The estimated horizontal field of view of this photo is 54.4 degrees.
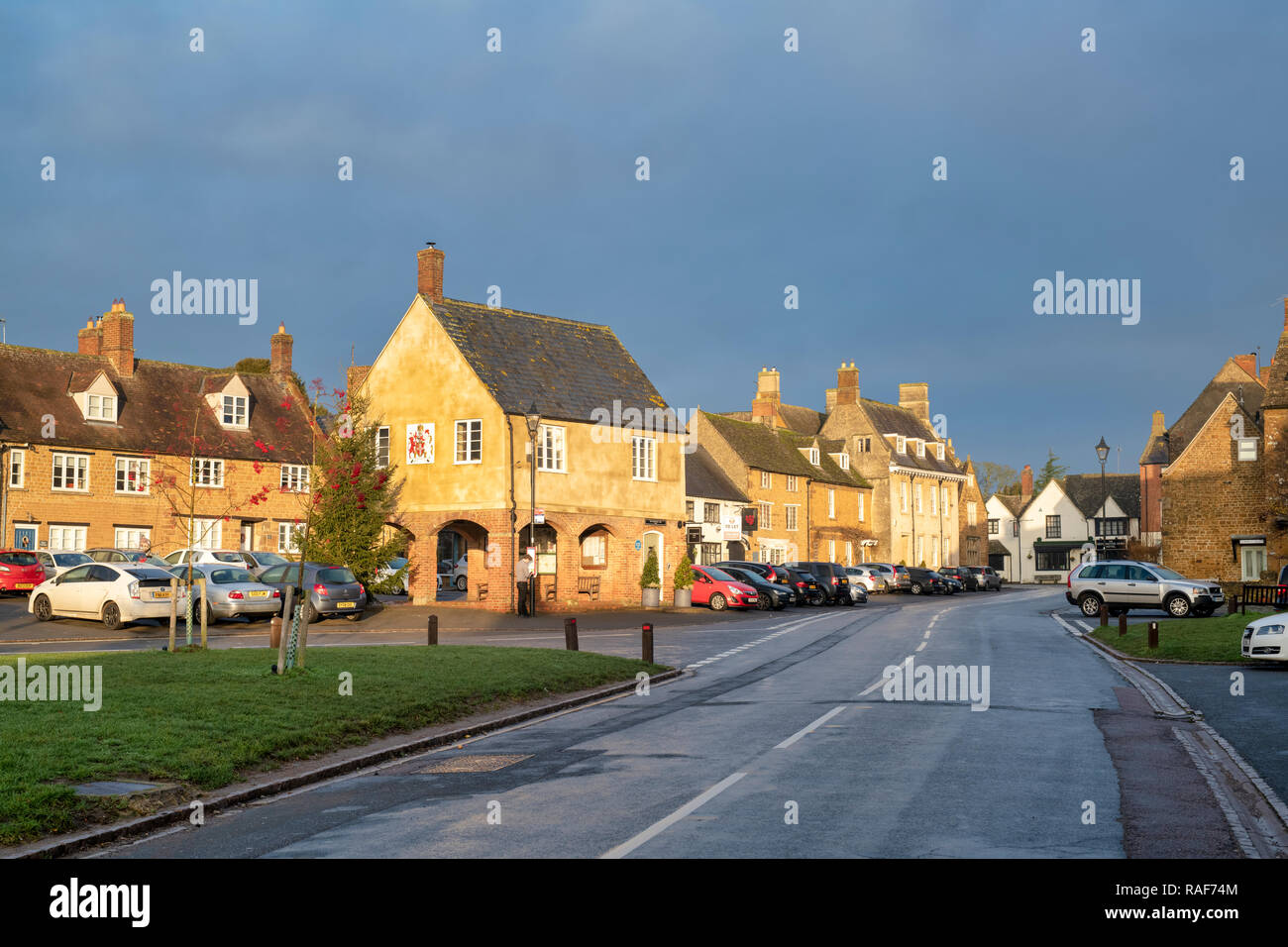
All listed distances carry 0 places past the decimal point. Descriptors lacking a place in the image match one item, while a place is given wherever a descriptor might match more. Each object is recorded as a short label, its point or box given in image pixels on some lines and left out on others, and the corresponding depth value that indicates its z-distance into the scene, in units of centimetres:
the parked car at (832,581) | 5441
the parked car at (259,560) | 4333
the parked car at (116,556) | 4281
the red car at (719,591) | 4681
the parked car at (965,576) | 7654
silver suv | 3828
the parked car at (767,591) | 4797
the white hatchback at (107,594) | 2970
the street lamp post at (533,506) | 3900
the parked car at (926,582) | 6994
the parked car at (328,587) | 3578
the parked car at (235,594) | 3306
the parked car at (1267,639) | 2239
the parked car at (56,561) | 3991
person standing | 4094
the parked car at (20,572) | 3888
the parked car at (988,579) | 8139
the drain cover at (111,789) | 1013
